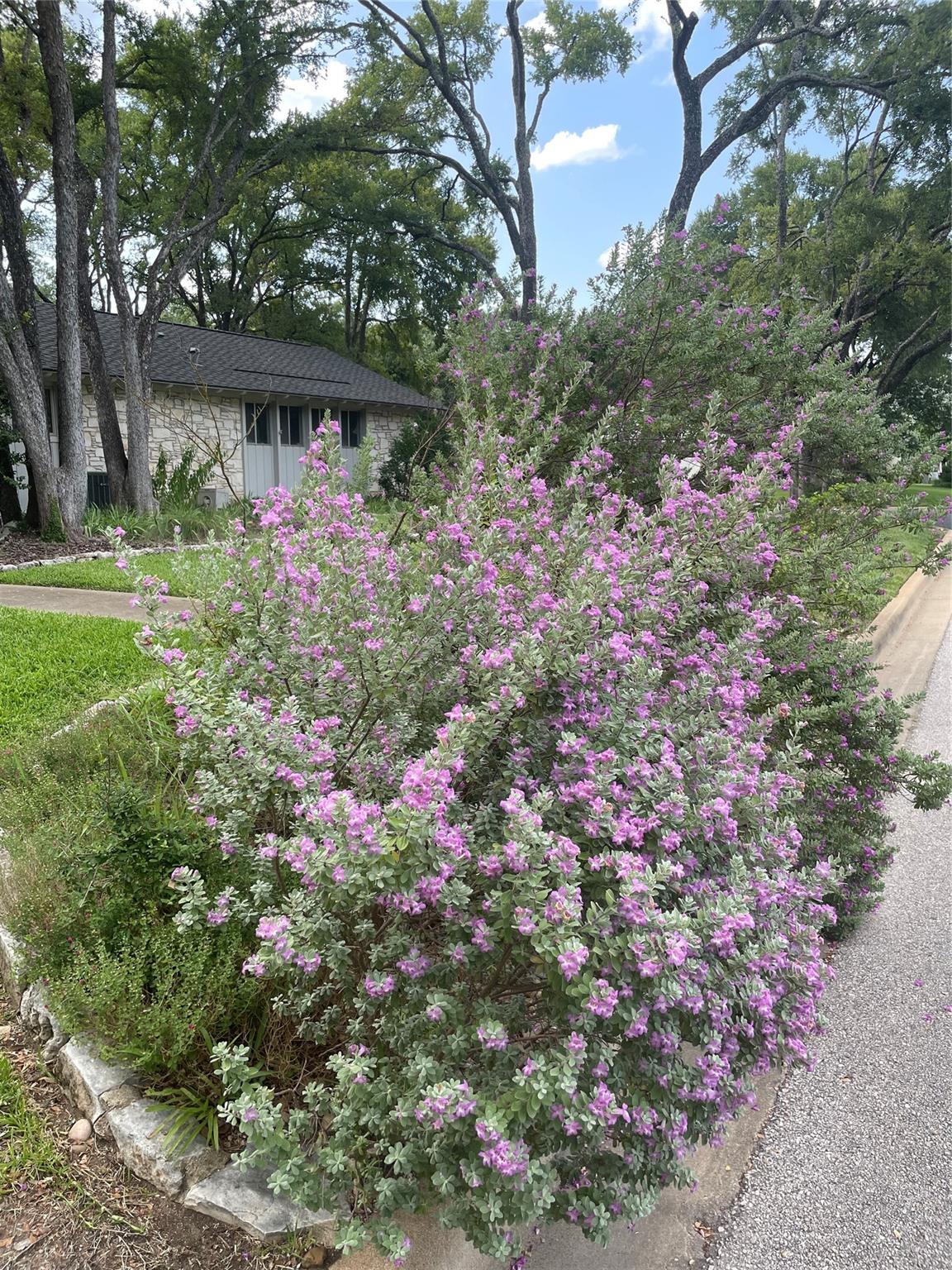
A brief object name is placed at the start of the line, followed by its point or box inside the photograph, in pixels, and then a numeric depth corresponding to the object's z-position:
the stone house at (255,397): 16.92
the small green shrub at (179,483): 15.18
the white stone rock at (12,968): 2.52
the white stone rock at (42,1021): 2.34
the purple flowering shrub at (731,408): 4.13
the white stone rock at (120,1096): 2.07
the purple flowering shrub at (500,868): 1.61
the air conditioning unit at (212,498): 16.28
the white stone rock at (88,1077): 2.11
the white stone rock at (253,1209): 1.80
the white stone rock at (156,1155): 1.92
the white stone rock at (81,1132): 2.08
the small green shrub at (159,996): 2.04
